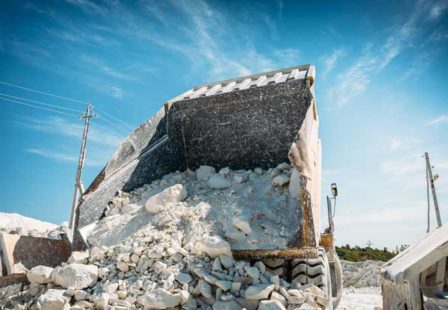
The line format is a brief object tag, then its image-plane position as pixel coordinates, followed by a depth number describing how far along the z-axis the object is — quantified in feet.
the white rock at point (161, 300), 7.94
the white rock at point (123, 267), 9.14
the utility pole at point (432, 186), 38.86
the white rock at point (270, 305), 7.63
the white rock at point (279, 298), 7.93
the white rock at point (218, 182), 12.30
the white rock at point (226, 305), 7.89
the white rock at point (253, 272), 8.47
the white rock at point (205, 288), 8.17
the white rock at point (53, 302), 8.45
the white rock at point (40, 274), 9.41
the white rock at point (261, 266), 8.80
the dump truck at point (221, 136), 13.23
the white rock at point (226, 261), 8.79
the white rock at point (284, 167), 12.24
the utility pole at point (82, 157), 38.14
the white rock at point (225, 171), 13.08
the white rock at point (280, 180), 11.28
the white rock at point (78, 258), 9.75
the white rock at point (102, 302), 8.11
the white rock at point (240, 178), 12.32
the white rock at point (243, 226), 9.75
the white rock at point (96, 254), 9.81
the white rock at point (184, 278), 8.43
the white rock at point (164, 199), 11.41
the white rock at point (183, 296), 8.02
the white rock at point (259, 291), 7.97
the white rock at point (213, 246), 8.94
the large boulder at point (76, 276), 9.01
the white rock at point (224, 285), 8.20
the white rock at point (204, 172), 13.41
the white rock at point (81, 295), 8.61
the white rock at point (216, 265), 8.64
